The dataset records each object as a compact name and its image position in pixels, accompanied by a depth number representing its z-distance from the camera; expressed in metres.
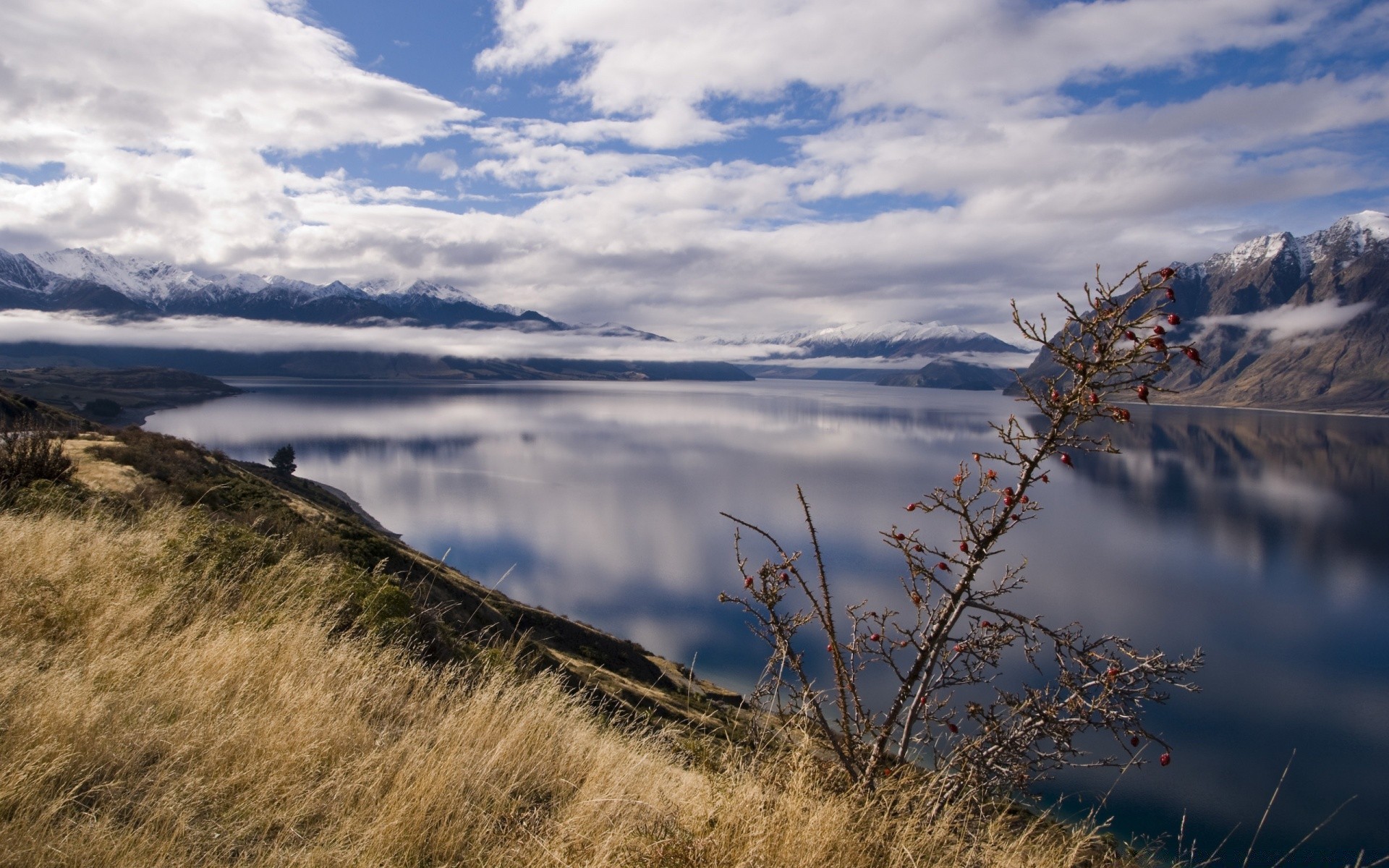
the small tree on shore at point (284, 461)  54.63
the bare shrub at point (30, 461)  9.64
